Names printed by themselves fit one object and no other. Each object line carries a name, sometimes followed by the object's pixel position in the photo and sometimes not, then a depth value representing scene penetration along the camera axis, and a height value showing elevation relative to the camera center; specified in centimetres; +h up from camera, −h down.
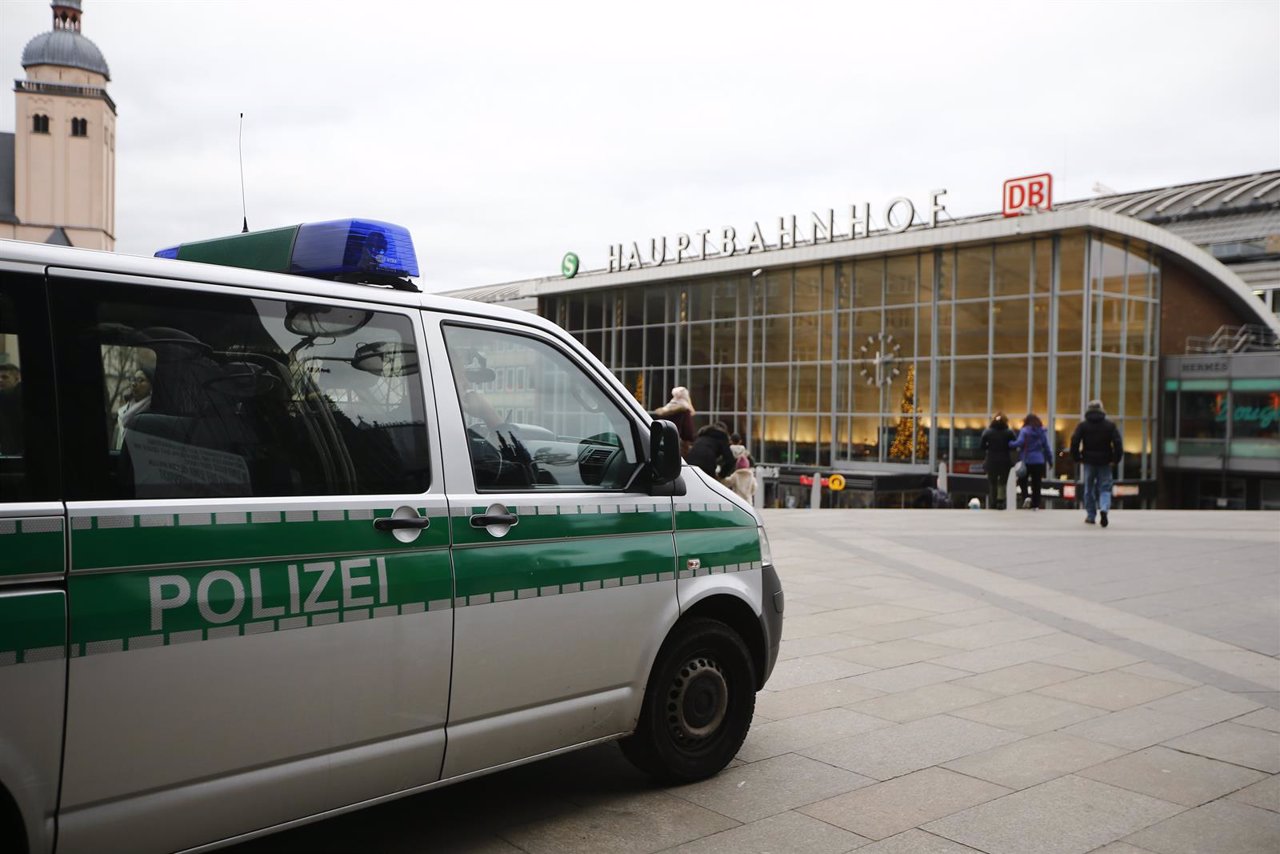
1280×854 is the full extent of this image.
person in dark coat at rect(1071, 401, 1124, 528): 1505 -38
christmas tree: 3500 -26
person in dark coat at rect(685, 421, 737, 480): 1205 -38
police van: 284 -41
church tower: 10075 +2578
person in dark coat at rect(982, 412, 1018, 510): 1906 -53
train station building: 3158 +242
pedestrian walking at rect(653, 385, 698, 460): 1156 +4
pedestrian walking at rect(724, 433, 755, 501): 1526 -83
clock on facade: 3591 +202
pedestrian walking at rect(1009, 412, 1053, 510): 1873 -50
